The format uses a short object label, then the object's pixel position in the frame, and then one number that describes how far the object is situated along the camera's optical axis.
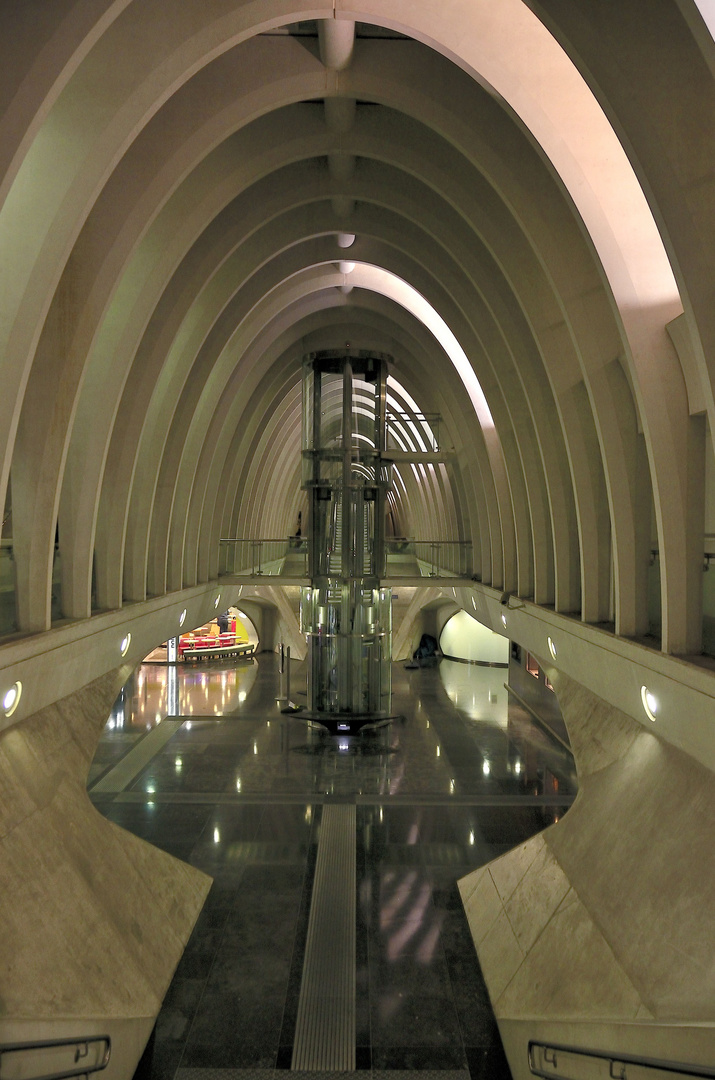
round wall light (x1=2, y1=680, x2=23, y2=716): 8.12
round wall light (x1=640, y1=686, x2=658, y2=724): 8.59
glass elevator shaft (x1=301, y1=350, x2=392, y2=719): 21.20
